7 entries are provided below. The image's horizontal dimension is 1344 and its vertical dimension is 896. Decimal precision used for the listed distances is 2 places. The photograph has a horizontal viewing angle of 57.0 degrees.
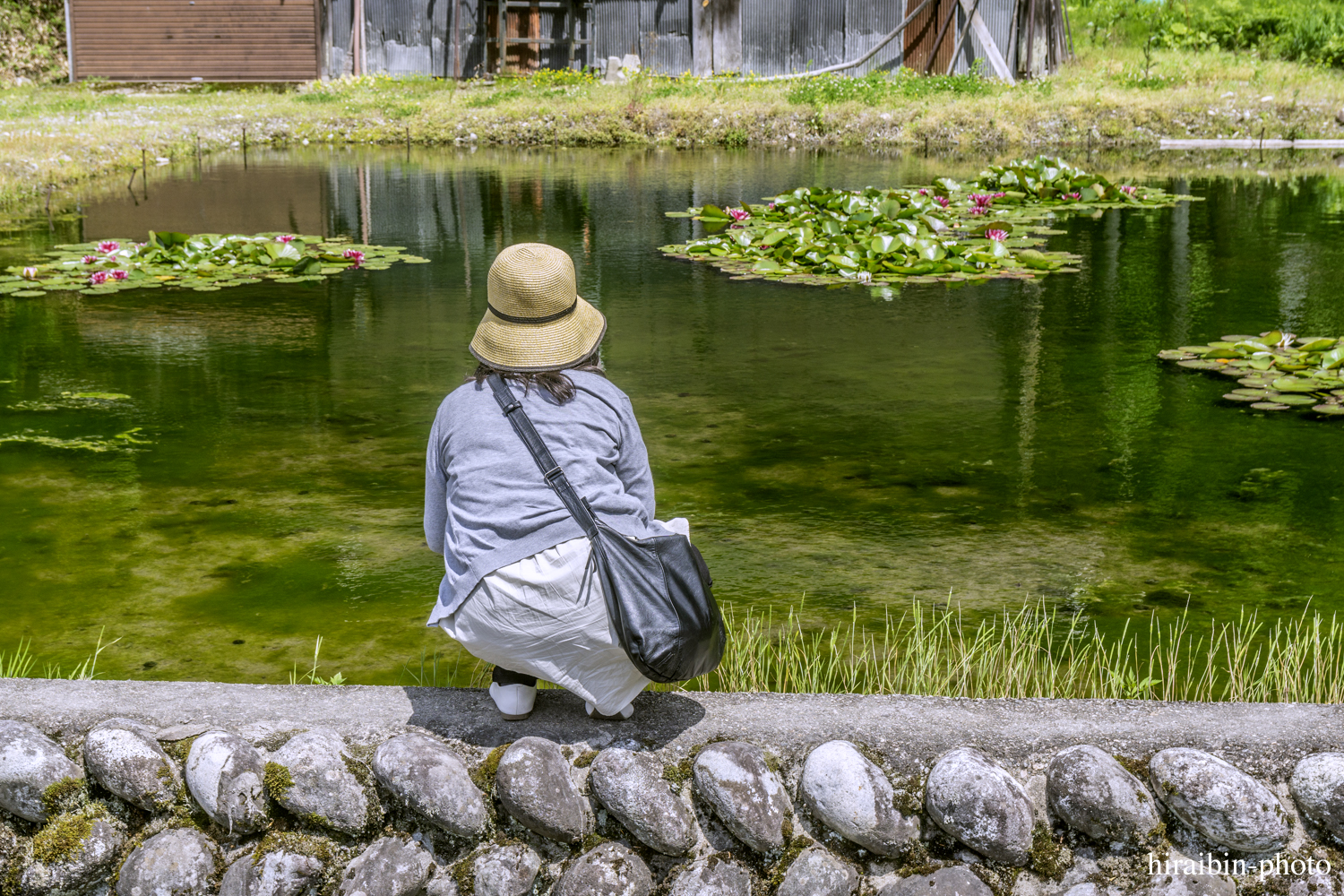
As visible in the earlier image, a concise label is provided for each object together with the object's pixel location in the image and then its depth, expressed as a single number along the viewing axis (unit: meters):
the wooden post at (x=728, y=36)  23.33
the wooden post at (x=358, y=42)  25.22
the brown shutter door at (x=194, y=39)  25.81
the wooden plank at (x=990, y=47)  21.94
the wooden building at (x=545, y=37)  22.56
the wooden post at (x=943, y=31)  22.34
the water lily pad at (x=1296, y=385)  5.40
